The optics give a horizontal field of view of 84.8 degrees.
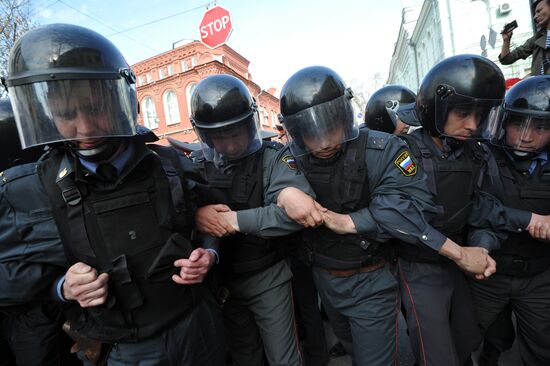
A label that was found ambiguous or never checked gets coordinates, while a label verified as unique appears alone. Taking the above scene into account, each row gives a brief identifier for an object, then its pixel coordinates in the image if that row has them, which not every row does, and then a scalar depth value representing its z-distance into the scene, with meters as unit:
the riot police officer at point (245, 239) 1.93
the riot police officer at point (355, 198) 1.59
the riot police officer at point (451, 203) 1.72
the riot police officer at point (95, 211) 1.12
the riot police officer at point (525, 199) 1.81
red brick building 23.64
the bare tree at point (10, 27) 7.94
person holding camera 2.93
